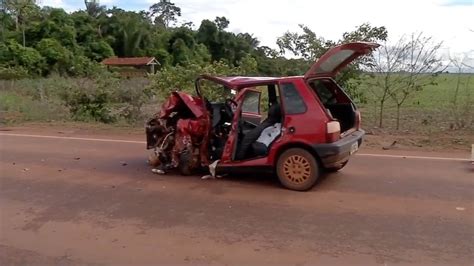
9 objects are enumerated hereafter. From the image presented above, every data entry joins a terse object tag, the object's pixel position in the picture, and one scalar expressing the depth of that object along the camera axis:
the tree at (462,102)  11.68
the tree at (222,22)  66.43
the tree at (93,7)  69.19
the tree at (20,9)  49.94
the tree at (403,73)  11.91
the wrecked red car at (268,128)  6.18
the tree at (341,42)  12.97
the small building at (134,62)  50.10
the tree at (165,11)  84.25
